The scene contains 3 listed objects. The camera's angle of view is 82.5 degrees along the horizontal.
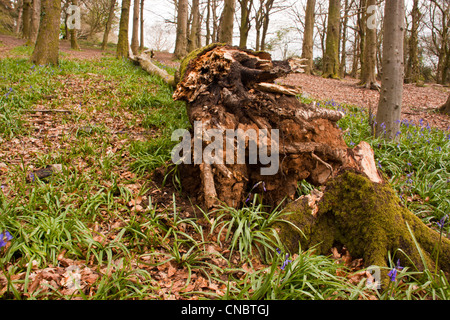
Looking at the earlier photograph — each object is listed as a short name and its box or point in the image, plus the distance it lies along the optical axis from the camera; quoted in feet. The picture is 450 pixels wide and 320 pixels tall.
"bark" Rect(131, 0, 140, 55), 46.34
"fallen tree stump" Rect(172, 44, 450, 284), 7.70
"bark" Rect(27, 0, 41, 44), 45.50
